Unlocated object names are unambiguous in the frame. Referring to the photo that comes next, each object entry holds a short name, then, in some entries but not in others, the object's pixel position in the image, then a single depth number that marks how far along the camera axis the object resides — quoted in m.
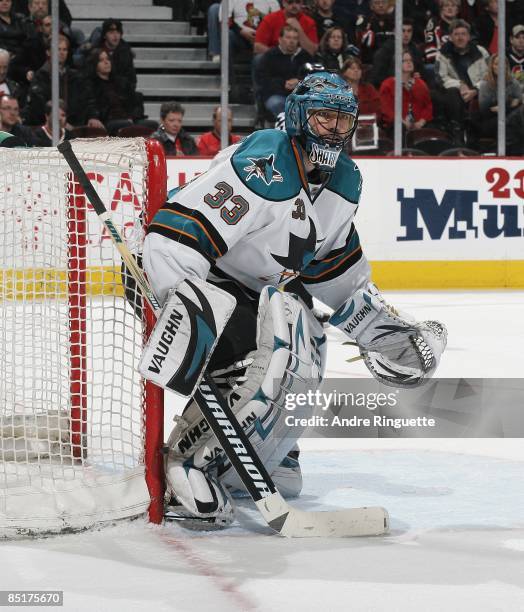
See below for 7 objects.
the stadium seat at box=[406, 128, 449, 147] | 14.37
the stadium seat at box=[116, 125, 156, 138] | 13.95
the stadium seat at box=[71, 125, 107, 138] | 13.70
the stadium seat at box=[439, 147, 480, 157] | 14.41
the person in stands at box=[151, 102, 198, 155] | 13.98
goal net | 5.02
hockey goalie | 4.71
